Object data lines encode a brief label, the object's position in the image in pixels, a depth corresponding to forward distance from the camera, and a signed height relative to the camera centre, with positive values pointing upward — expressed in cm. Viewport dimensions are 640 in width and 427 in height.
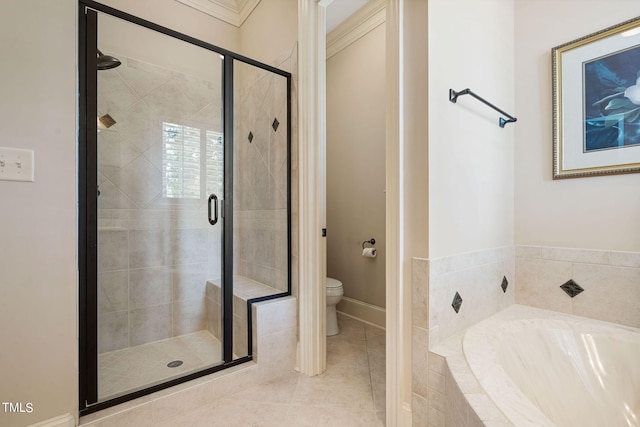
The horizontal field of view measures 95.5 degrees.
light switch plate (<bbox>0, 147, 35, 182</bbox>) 112 +20
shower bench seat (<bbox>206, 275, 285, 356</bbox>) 187 -63
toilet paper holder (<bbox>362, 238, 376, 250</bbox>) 272 -27
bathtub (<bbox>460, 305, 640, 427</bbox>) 122 -68
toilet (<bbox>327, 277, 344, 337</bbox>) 247 -76
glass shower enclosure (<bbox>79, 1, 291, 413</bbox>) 180 +9
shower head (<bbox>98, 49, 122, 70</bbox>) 146 +87
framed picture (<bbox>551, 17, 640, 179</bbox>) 154 +62
